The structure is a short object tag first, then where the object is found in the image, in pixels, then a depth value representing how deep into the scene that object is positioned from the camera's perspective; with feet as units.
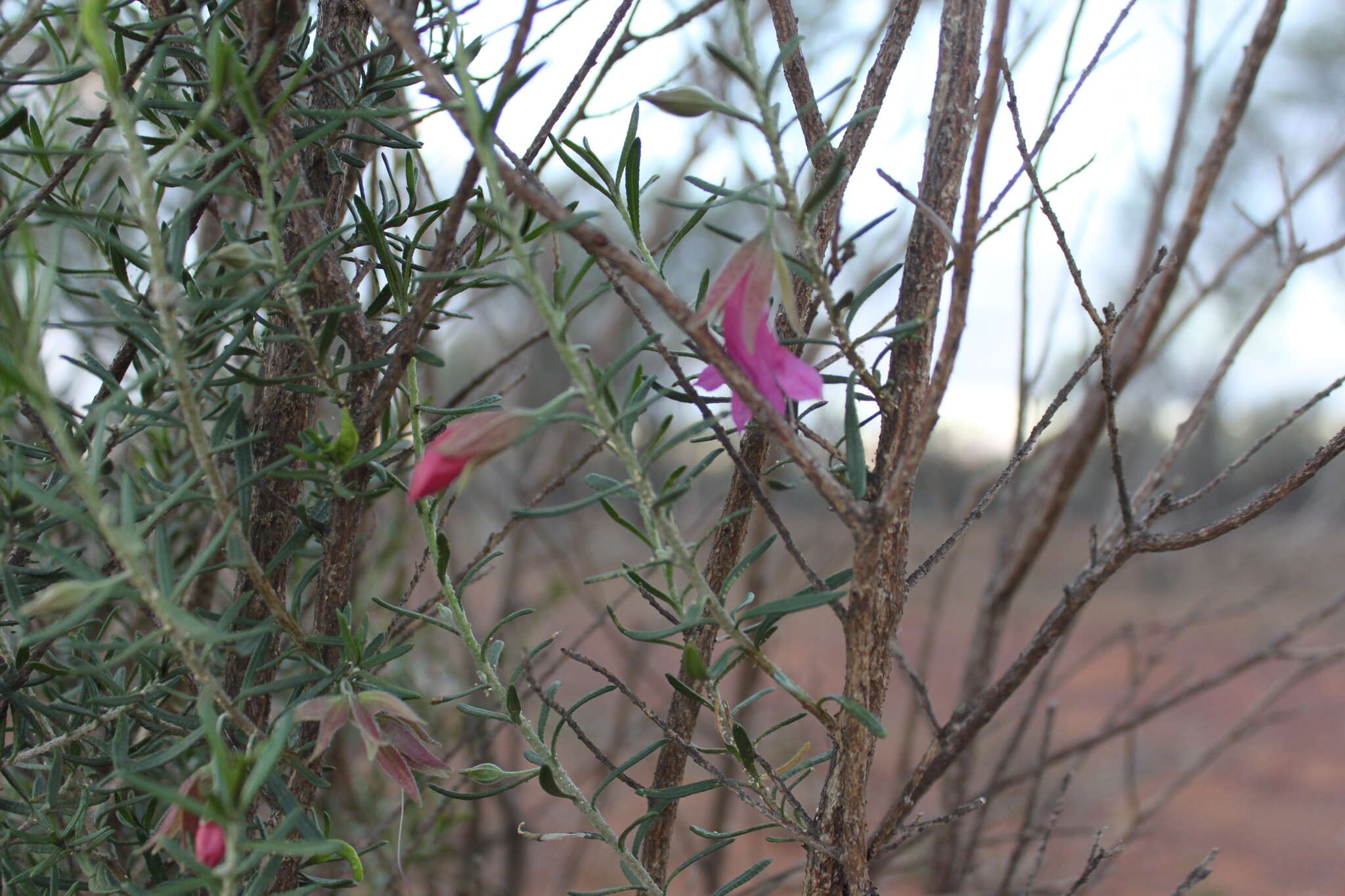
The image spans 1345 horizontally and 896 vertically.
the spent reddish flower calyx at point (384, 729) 1.66
